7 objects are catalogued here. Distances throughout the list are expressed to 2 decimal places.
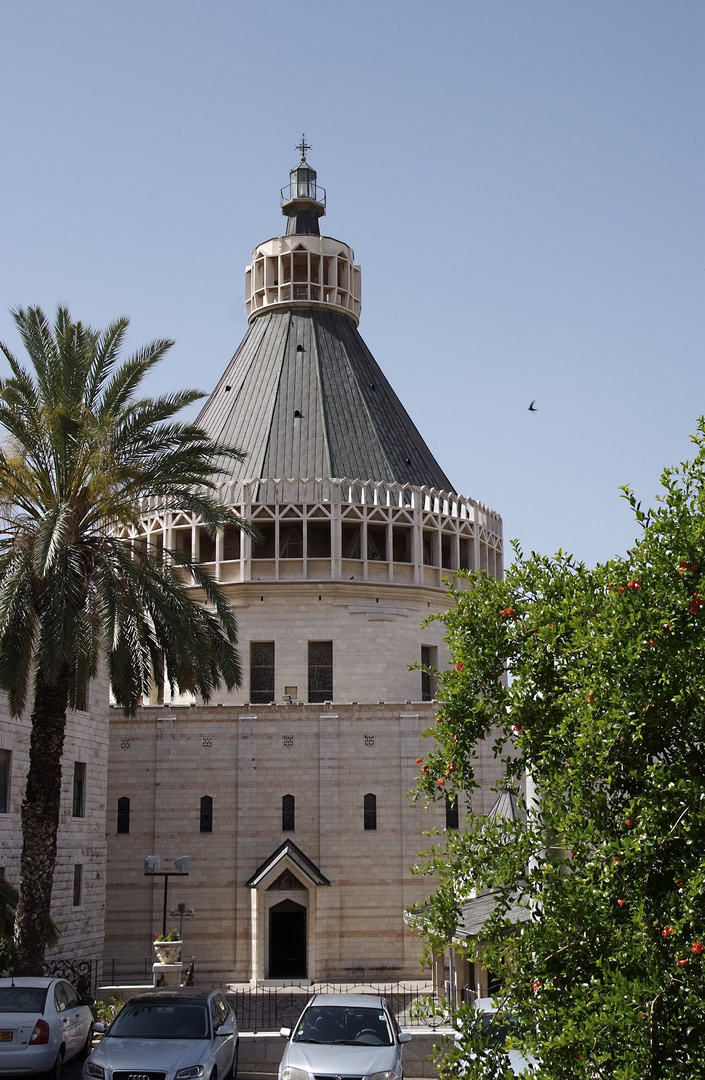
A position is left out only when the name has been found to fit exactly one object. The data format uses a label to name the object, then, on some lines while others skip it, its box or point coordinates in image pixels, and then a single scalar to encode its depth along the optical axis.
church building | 41.16
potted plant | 31.14
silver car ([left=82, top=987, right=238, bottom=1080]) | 15.63
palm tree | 22.70
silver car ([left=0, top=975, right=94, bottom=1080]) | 17.81
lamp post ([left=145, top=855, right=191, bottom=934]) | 32.97
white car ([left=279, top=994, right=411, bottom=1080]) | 15.56
